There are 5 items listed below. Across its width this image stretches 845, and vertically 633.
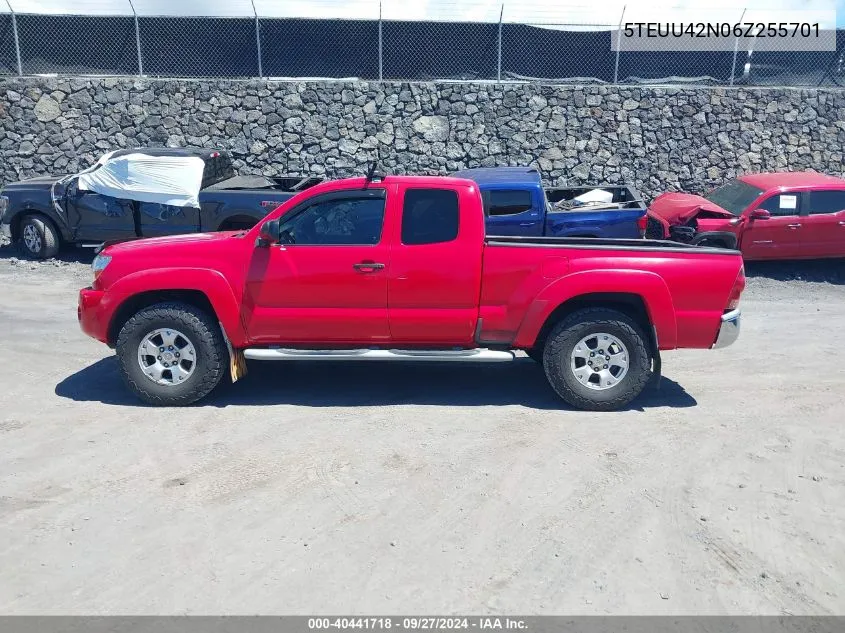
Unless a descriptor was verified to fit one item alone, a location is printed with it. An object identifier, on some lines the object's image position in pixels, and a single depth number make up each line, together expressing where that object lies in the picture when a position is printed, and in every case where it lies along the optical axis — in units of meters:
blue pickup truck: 12.02
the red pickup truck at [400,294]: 7.23
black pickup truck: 13.20
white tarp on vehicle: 13.33
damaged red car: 13.65
